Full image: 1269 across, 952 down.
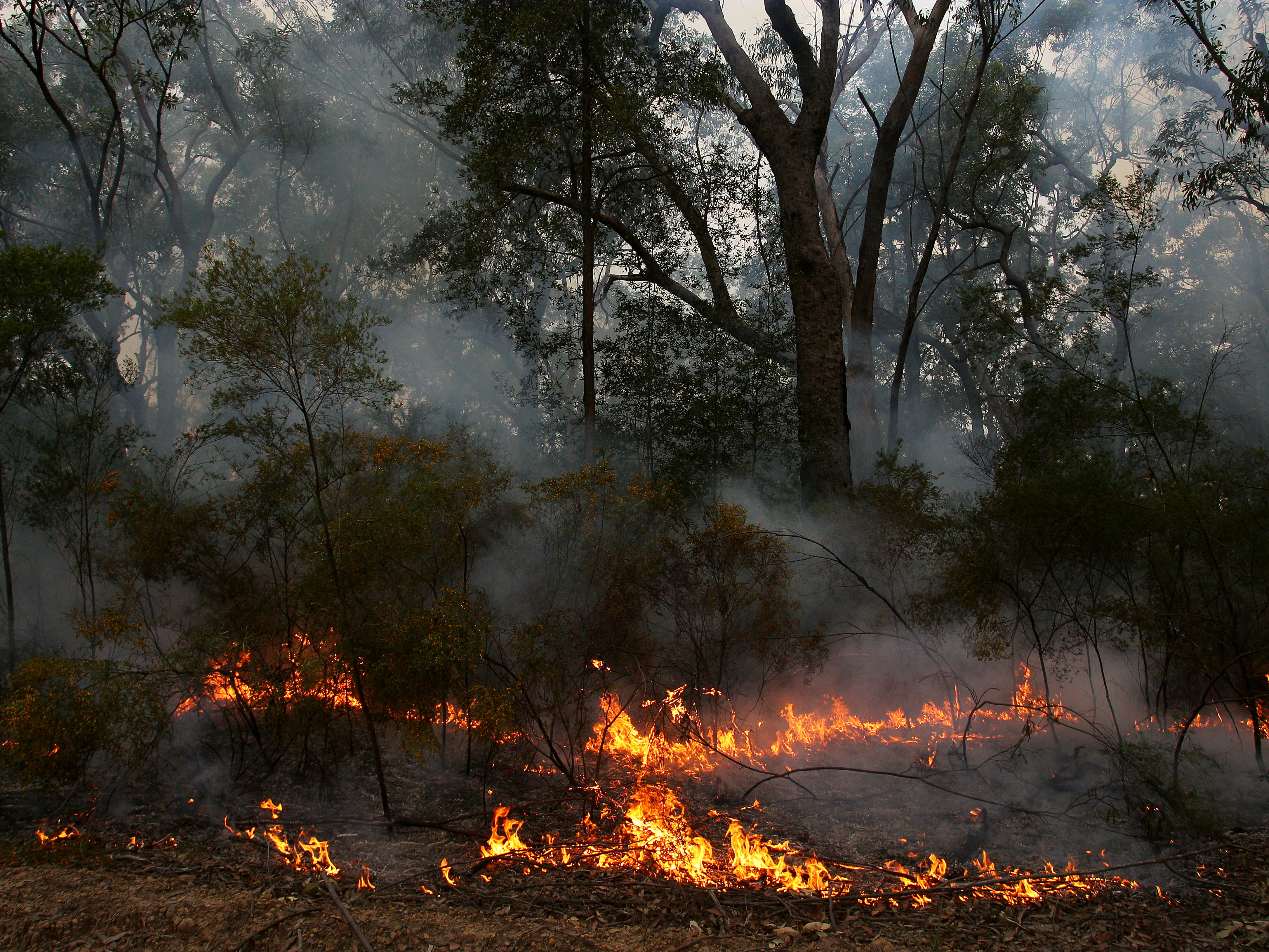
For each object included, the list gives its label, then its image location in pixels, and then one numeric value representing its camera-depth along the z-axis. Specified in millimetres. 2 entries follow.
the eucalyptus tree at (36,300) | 6211
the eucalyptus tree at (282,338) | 4781
